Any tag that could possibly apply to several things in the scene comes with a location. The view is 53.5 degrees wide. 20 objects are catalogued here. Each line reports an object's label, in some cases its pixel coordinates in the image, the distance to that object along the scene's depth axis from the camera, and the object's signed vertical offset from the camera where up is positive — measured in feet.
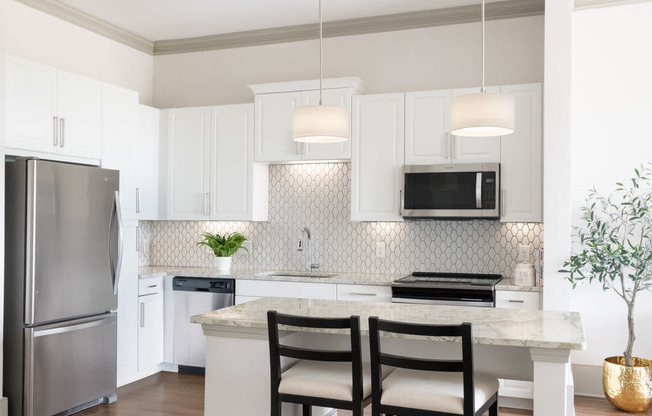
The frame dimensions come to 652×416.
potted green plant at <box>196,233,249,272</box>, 18.45 -1.14
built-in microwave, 15.52 +0.43
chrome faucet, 18.66 -1.44
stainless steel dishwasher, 17.67 -2.79
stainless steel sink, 17.61 -1.87
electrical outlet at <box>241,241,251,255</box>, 19.66 -1.19
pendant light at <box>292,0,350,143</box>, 10.05 +1.33
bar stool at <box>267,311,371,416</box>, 8.79 -2.40
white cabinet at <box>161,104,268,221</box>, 18.39 +1.12
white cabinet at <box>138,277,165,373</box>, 17.52 -3.27
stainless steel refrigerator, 13.41 -1.75
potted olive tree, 14.48 -1.09
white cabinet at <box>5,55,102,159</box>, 13.94 +2.17
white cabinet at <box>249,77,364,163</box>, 17.16 +2.56
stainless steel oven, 14.83 -1.93
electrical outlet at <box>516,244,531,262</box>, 16.52 -1.12
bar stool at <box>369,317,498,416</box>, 8.18 -2.36
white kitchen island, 9.56 -2.11
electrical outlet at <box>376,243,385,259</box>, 18.02 -1.17
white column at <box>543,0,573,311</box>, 14.62 +1.38
